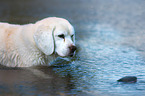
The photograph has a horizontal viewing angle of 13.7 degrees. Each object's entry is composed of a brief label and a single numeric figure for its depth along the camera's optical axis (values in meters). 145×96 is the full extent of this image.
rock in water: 10.51
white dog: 11.02
